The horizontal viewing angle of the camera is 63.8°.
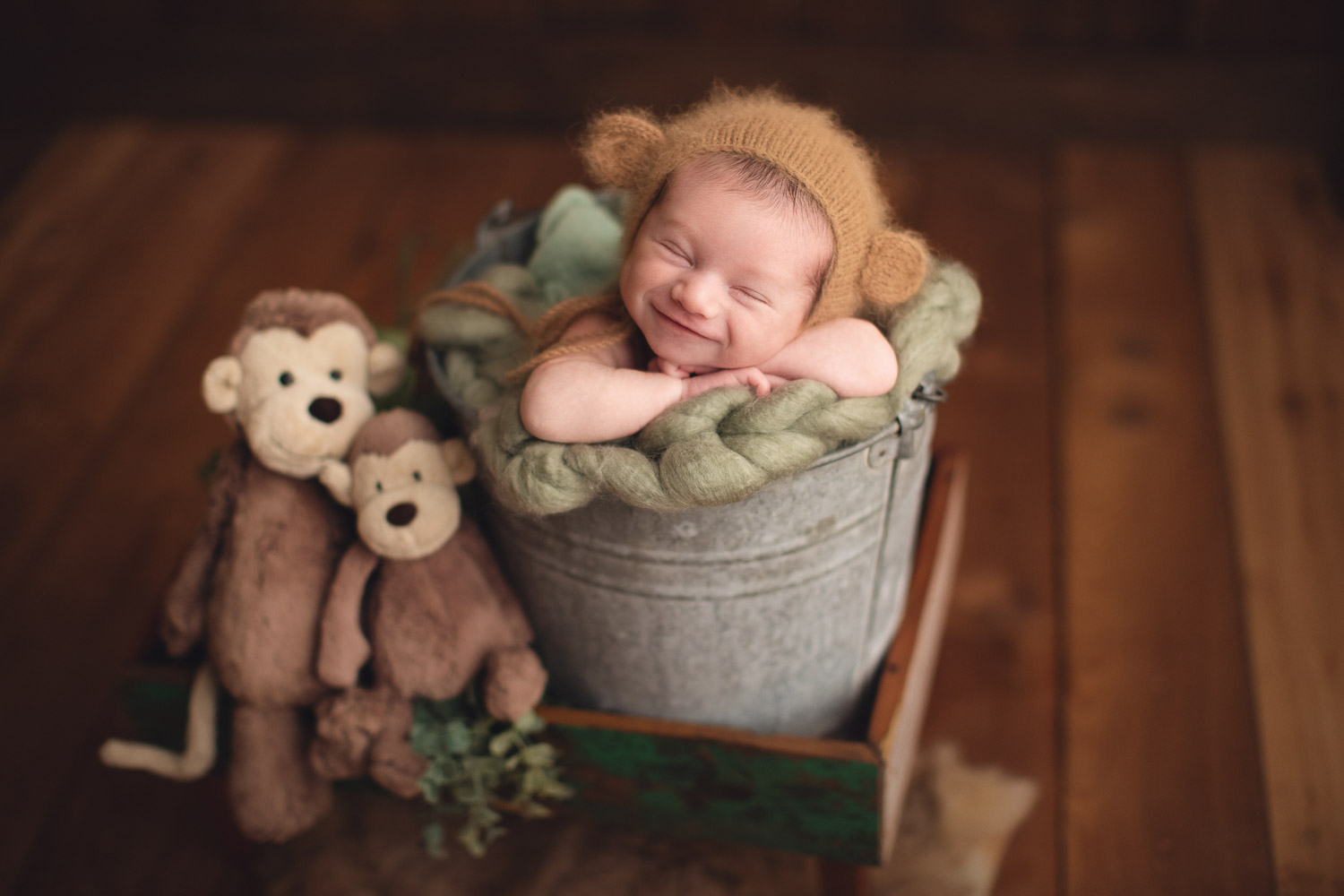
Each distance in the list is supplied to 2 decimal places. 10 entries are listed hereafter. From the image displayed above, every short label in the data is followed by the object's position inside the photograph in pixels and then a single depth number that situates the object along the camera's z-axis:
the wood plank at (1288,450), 1.18
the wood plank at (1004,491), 1.26
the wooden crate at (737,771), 0.93
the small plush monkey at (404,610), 0.89
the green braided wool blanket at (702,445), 0.75
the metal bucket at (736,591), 0.84
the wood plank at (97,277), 1.61
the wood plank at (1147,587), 1.15
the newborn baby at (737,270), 0.80
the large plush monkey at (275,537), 0.89
